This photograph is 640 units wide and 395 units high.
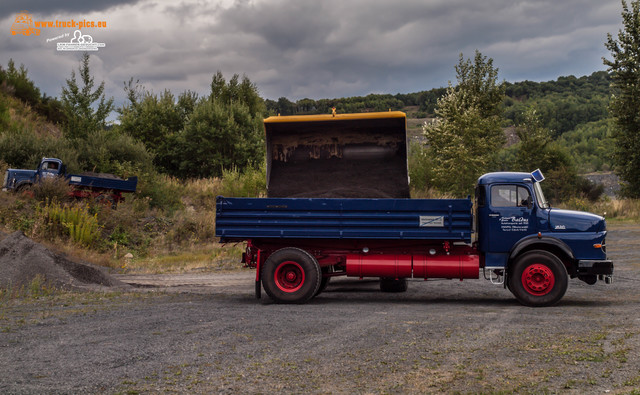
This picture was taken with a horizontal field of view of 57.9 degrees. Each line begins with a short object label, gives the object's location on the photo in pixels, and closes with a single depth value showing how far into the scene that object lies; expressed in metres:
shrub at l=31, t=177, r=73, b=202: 23.42
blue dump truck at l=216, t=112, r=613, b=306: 10.86
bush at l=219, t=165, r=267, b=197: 32.72
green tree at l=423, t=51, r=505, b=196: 39.00
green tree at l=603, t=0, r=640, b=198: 35.31
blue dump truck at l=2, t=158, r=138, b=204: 25.48
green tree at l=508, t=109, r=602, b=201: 52.97
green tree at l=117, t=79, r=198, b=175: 43.50
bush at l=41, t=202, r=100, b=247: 19.89
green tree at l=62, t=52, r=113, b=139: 34.94
